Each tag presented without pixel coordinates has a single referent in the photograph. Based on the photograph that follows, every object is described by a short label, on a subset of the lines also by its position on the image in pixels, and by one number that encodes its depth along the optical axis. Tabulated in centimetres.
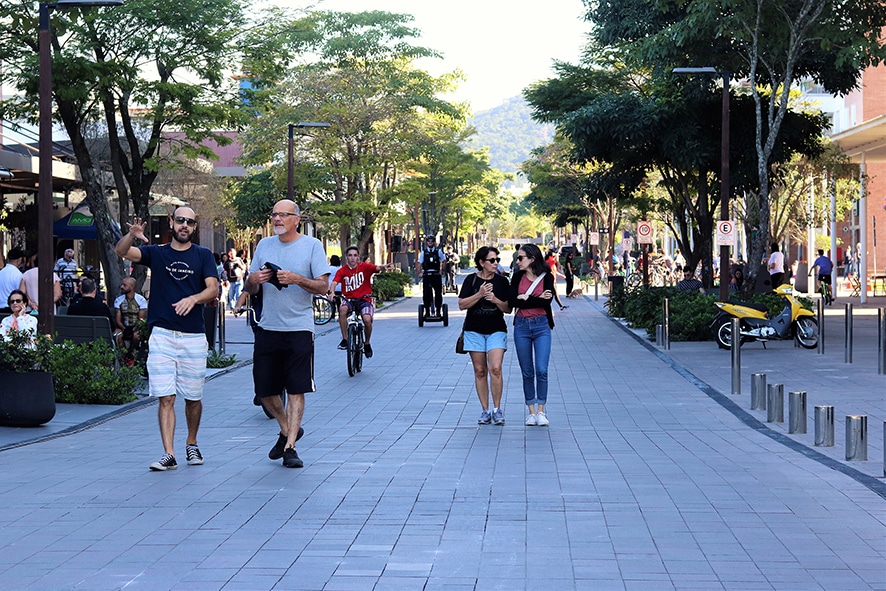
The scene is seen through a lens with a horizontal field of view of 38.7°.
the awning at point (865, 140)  3253
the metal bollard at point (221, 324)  2035
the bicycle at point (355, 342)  1769
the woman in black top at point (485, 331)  1229
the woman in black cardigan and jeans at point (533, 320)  1221
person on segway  2853
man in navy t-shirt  927
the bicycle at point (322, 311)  3089
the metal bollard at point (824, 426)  1072
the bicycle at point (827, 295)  3807
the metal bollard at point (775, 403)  1251
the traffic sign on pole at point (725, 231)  2481
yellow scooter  2256
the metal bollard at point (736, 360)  1533
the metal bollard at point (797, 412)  1163
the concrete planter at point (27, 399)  1212
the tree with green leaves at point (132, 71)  2128
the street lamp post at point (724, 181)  2470
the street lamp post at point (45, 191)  1437
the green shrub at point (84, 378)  1420
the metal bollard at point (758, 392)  1360
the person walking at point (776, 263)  3331
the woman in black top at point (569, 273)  4766
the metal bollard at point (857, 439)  995
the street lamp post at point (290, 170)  3244
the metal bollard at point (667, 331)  2259
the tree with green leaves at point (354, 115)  3988
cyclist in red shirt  1817
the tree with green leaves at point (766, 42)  2362
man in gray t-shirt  944
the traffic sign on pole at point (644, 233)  3607
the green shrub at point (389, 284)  4312
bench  1545
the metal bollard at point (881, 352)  1758
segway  2945
